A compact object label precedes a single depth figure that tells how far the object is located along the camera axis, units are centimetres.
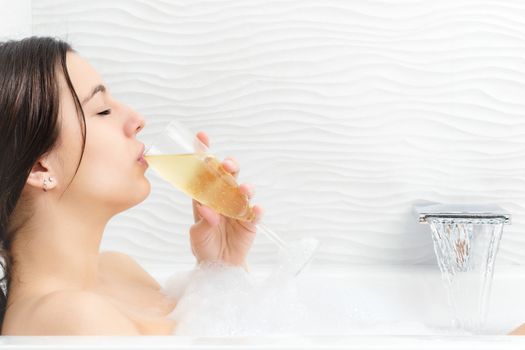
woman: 117
